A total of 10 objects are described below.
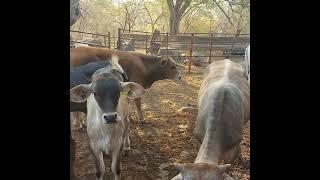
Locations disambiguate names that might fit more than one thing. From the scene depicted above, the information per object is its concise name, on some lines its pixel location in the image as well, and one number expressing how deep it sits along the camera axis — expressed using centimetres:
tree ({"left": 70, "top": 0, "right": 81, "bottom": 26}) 356
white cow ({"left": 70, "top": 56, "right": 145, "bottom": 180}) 189
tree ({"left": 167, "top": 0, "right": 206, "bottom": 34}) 1186
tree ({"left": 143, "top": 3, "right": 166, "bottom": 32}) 1337
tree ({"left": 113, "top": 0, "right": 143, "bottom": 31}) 1339
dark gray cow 236
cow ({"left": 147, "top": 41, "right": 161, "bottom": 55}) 856
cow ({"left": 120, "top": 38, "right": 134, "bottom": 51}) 776
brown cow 344
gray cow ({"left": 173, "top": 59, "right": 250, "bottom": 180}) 141
